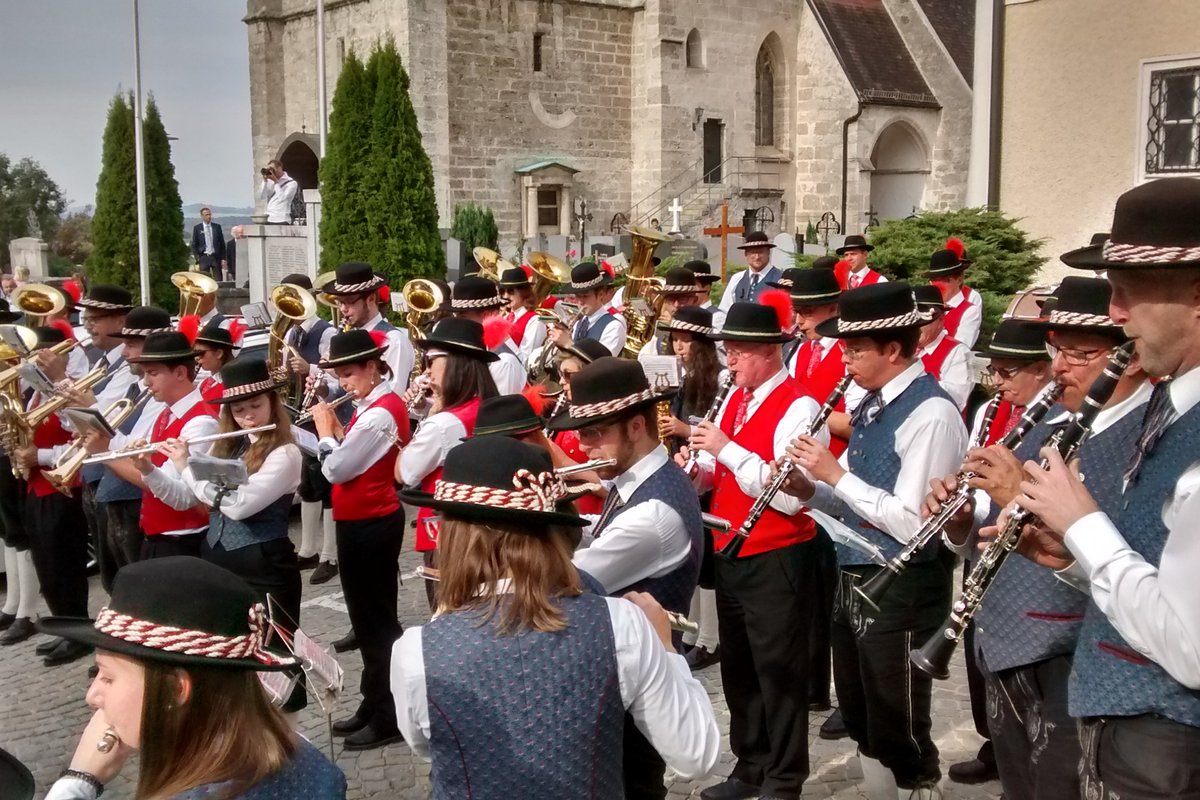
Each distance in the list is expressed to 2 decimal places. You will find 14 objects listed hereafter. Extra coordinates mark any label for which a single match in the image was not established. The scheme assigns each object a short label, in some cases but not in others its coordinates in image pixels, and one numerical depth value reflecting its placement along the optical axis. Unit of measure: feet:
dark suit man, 84.58
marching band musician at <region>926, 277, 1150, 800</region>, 11.62
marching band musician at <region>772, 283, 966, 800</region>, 14.65
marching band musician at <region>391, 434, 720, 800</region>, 9.11
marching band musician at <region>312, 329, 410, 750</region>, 19.74
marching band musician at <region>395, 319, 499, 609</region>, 18.84
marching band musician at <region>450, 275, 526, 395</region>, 28.76
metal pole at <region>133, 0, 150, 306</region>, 68.23
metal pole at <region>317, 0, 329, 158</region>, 67.56
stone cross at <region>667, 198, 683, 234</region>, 109.58
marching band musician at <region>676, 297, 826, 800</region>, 16.38
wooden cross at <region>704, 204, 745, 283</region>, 70.08
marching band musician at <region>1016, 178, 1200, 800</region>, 8.66
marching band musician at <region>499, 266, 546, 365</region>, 35.47
